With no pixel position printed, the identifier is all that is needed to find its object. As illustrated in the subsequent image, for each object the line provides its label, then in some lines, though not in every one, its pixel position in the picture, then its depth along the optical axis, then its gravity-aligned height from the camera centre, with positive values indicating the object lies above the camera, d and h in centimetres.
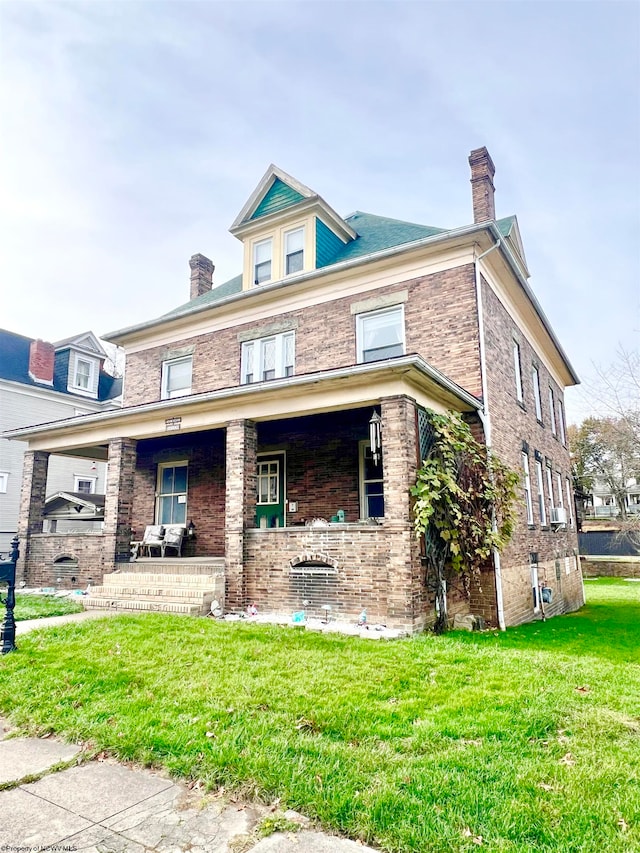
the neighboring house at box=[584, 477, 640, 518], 4466 +188
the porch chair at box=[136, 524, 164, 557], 1240 -11
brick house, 828 +225
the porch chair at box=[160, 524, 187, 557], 1241 -14
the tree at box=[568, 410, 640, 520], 2442 +407
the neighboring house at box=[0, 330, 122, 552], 2022 +568
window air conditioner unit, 1514 +25
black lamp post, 614 -80
